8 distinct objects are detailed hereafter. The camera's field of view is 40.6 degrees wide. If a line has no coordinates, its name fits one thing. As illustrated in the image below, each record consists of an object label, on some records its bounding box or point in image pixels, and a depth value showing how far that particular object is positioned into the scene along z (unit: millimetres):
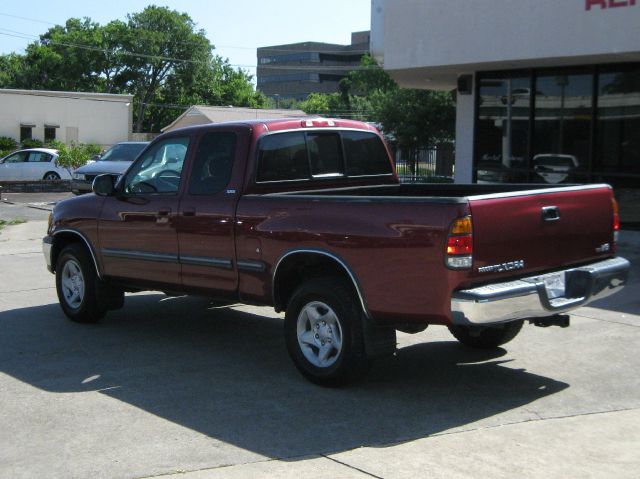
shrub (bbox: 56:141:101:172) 29547
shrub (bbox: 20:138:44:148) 47366
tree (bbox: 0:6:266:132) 83688
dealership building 13797
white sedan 30766
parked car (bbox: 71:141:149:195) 23062
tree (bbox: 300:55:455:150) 24859
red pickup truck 5609
